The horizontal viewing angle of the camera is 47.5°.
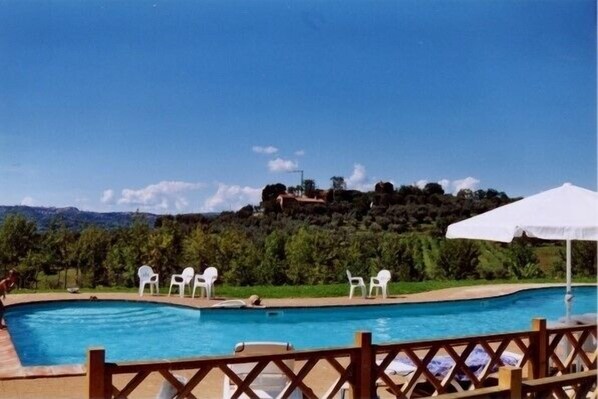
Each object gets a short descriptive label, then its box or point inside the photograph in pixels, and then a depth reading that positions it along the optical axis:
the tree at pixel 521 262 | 20.33
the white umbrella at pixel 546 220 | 5.93
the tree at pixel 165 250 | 17.53
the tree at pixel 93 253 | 17.36
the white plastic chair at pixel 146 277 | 15.48
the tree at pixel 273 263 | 18.11
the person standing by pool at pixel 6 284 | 10.35
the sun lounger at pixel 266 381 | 5.33
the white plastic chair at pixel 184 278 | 15.20
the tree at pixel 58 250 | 17.16
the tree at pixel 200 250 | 17.75
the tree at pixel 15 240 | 16.69
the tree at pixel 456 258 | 19.67
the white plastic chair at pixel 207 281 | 15.01
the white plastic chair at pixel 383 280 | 15.61
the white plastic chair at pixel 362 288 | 15.36
